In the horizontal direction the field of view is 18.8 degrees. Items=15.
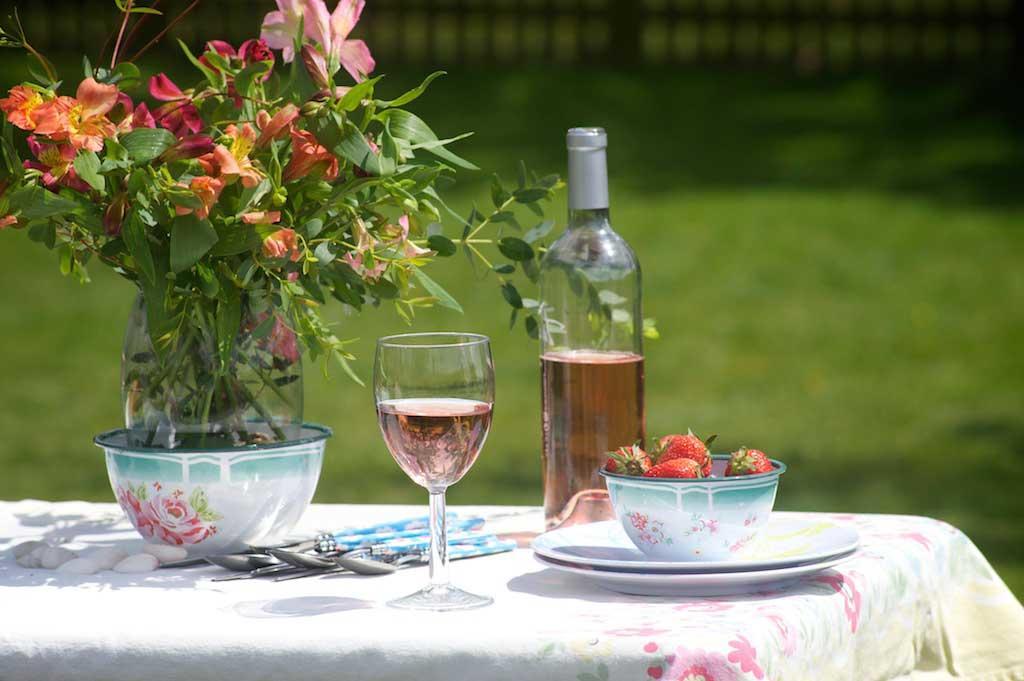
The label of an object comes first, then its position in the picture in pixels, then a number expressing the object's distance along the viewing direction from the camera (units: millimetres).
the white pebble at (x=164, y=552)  2169
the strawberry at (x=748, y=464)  2078
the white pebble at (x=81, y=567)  2143
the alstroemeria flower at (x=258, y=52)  2177
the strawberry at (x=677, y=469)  2073
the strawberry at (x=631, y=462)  2089
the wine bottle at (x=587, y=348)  2210
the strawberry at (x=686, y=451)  2091
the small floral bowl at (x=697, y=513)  2059
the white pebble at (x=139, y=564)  2149
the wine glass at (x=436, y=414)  2023
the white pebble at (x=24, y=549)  2178
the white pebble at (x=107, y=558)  2154
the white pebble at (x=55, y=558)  2155
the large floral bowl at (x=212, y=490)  2164
